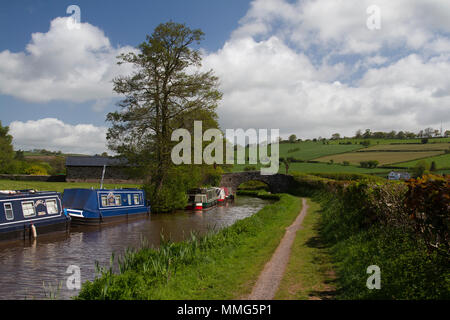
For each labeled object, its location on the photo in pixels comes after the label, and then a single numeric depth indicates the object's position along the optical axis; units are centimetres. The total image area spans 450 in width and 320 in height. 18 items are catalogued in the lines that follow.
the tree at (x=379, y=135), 8864
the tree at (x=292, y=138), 10611
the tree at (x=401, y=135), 7913
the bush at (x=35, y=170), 6250
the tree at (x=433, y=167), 4522
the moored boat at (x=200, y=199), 3159
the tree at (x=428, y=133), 7643
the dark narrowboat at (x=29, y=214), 1568
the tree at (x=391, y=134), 8321
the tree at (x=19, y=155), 9596
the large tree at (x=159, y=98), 2652
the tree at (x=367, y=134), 9245
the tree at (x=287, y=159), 7336
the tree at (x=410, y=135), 7729
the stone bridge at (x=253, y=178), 5453
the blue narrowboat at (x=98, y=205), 2114
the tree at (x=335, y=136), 10600
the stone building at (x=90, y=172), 5325
